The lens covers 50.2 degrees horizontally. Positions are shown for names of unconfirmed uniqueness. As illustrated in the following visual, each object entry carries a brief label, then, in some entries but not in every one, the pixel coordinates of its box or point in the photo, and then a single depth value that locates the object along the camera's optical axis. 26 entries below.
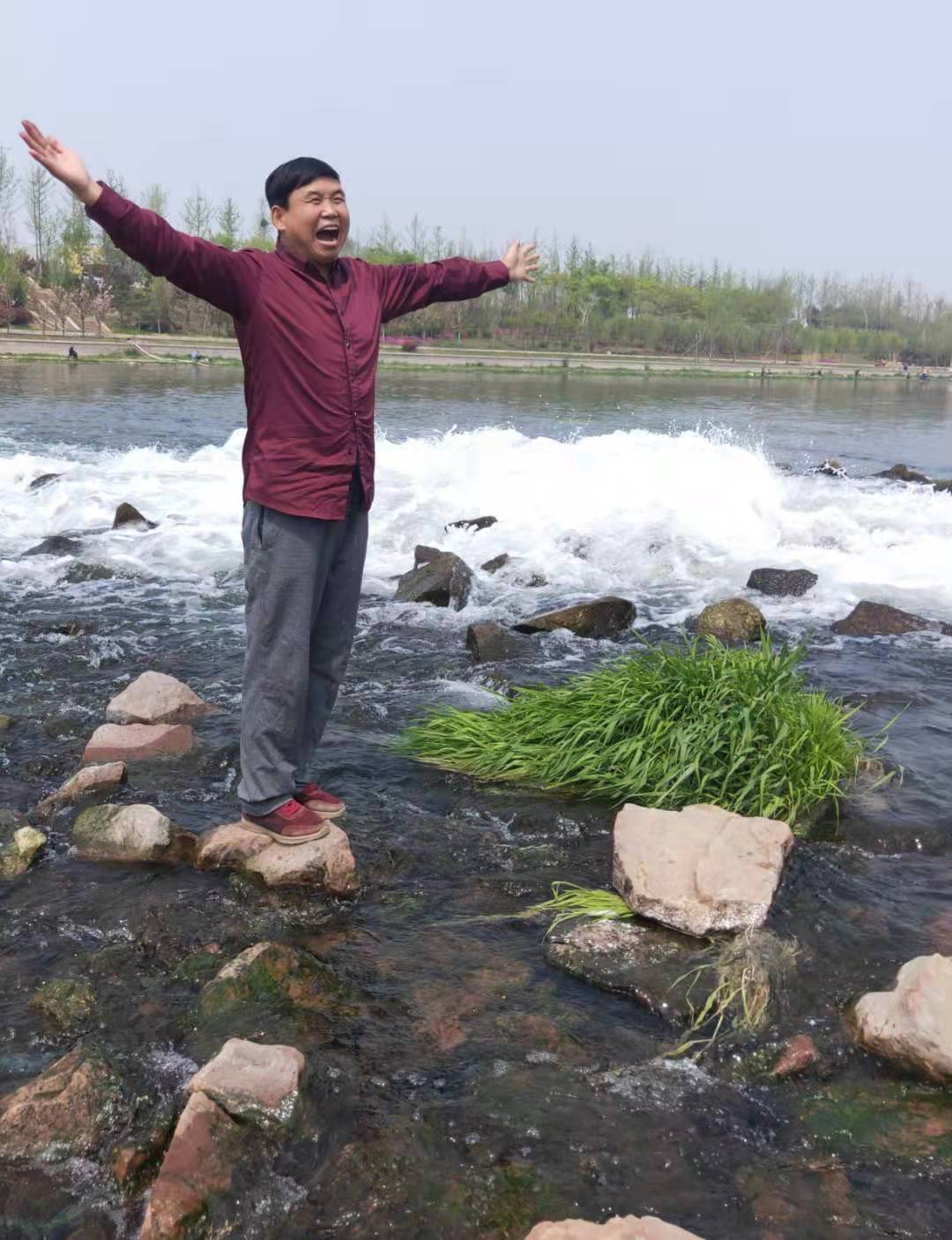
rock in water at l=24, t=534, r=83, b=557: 9.53
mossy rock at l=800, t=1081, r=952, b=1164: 2.49
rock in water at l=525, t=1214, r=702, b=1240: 2.02
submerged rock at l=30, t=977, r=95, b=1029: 2.86
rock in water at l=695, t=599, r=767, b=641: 7.28
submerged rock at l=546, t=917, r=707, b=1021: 3.04
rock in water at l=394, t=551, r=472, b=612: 8.02
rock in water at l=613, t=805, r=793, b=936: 3.35
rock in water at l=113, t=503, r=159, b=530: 10.85
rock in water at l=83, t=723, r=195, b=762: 4.66
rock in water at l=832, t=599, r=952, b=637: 7.48
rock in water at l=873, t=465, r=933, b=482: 17.30
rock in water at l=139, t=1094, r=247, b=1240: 2.16
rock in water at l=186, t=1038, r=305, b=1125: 2.36
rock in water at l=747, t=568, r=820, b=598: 8.75
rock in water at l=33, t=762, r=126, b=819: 4.15
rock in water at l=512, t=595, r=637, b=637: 7.20
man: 3.09
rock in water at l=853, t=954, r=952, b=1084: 2.69
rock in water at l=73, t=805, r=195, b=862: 3.73
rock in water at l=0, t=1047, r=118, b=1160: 2.35
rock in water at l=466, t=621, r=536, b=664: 6.61
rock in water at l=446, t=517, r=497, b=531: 10.97
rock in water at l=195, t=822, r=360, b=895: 3.57
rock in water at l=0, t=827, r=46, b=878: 3.64
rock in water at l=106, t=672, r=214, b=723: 5.14
